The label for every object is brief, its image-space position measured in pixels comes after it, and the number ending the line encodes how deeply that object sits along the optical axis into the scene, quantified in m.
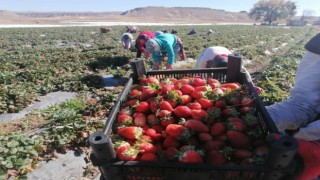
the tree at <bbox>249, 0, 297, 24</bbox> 93.38
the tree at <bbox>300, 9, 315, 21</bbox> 131.62
